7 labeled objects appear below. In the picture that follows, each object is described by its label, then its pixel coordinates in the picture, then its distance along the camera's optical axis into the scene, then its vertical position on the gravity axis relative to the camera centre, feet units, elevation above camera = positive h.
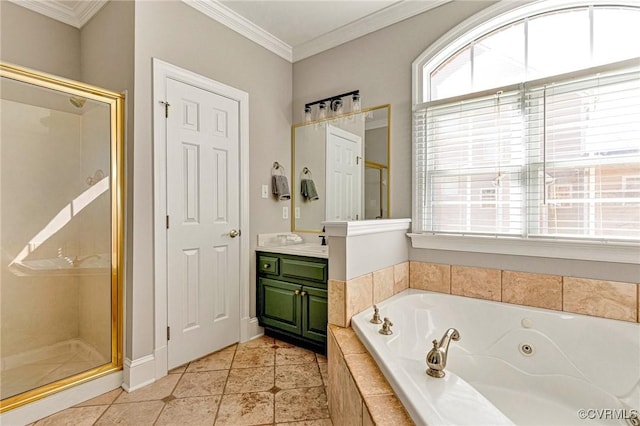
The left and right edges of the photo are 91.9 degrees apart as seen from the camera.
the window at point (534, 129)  5.55 +1.67
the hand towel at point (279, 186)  9.66 +0.75
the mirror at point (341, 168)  8.41 +1.24
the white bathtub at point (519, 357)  4.48 -2.46
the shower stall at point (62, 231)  6.21 -0.44
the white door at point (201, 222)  7.17 -0.29
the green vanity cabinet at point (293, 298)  7.71 -2.34
